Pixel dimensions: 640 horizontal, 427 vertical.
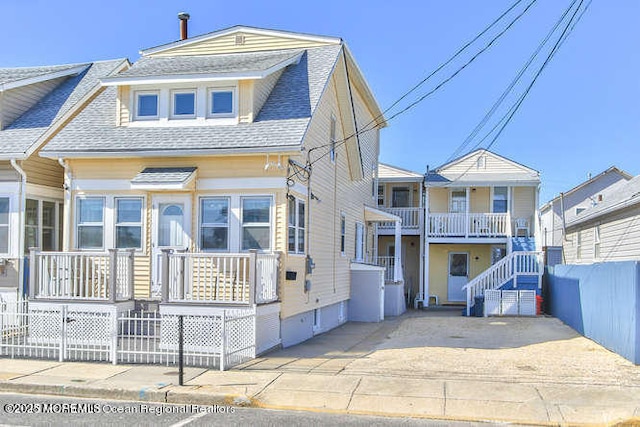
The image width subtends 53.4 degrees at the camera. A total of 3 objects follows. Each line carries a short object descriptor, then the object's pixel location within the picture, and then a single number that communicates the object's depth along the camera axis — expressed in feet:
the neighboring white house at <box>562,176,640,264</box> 58.08
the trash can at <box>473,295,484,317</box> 74.33
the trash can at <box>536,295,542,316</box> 72.49
